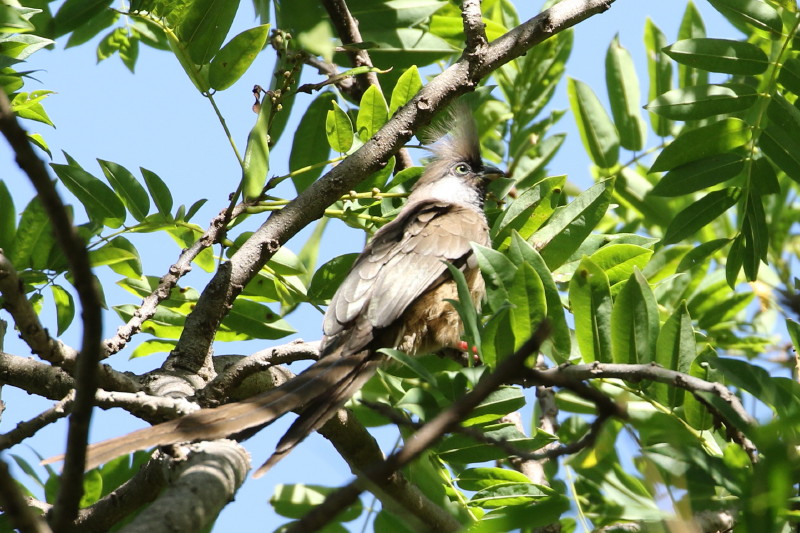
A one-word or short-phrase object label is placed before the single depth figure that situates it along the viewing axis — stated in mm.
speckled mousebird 5770
